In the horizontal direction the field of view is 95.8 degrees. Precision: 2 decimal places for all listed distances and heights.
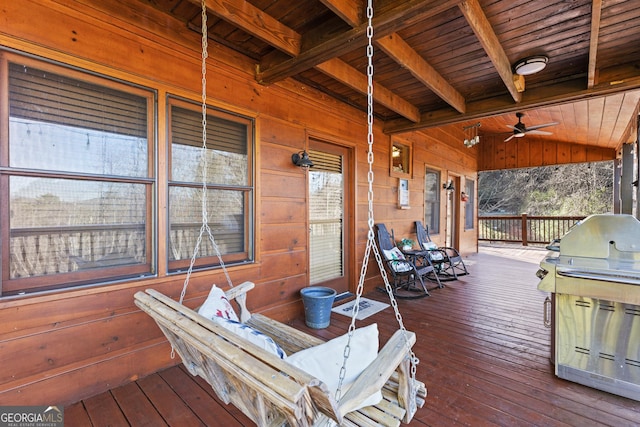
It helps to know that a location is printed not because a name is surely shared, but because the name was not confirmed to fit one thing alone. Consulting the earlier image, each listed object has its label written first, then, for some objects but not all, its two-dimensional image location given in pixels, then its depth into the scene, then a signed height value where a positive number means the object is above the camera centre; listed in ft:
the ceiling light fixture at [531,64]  8.75 +4.57
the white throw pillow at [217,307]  5.13 -1.73
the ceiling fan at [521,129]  17.44 +5.02
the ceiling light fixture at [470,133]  24.10 +6.72
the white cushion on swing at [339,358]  3.75 -1.97
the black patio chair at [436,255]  15.90 -2.41
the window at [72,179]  5.45 +0.72
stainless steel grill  6.02 -2.03
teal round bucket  9.48 -3.19
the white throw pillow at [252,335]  4.11 -1.81
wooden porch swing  2.63 -1.74
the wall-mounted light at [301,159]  10.04 +1.86
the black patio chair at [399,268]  13.28 -2.60
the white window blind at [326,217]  11.67 -0.17
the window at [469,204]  24.49 +0.73
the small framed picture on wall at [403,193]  15.77 +1.07
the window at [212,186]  7.51 +0.77
